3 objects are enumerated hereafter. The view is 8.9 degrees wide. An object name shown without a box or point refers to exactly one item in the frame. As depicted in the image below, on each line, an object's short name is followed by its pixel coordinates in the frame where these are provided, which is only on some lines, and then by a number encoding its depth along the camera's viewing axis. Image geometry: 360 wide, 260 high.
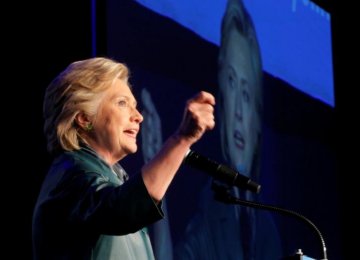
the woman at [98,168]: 4.69
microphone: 4.85
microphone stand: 4.99
